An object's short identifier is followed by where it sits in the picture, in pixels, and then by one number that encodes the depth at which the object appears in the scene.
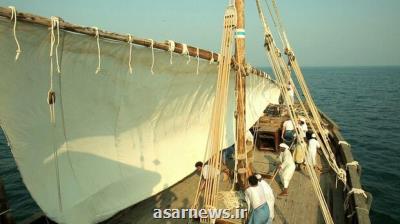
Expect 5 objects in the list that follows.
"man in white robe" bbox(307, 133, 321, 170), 8.96
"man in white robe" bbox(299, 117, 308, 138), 11.27
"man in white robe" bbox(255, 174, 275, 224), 5.52
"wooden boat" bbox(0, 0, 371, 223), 3.62
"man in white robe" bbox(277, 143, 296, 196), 7.52
